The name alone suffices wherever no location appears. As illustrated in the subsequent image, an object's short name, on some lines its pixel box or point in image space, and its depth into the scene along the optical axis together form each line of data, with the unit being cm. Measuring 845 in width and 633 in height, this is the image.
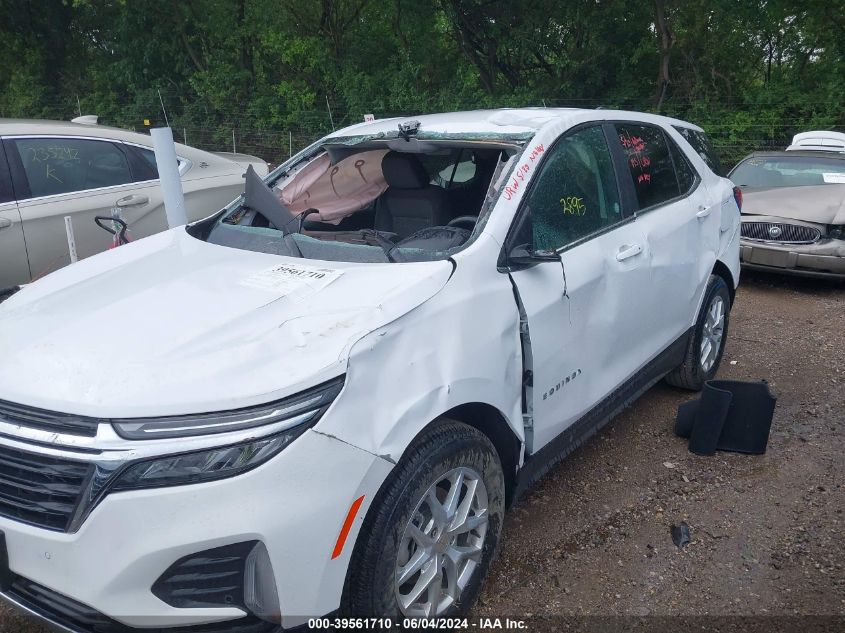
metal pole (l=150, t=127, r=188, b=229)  466
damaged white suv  182
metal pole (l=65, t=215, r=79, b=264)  485
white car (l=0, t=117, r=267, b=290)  500
